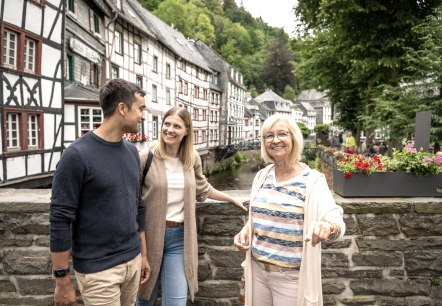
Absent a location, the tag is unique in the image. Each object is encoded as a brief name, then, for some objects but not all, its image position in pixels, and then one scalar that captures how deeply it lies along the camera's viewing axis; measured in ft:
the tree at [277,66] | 259.60
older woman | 5.83
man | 5.42
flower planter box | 8.70
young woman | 7.04
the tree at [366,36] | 37.09
